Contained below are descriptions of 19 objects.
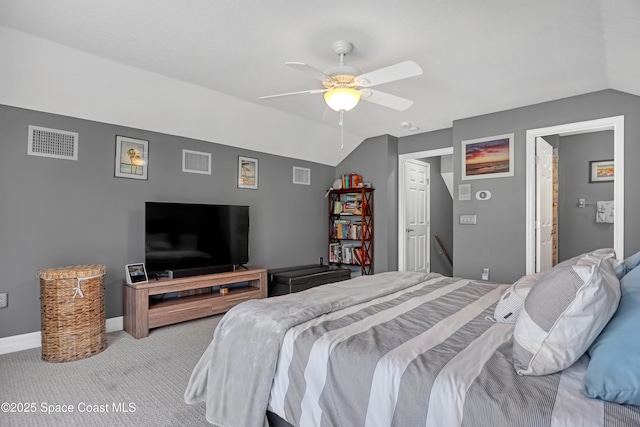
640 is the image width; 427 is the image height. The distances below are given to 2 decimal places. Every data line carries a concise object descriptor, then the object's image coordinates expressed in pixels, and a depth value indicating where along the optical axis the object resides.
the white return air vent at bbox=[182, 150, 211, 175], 4.11
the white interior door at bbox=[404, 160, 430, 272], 5.60
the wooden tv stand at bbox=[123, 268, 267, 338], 3.30
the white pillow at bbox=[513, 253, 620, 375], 1.09
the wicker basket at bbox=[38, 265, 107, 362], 2.74
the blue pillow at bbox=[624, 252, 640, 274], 1.61
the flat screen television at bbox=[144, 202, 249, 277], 3.62
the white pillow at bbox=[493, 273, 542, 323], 1.65
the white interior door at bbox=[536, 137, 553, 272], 3.96
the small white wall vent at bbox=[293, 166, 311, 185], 5.37
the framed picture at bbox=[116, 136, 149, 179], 3.59
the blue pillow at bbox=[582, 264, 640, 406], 0.92
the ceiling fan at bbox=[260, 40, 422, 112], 2.21
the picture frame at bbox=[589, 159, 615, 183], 4.70
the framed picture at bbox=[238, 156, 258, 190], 4.66
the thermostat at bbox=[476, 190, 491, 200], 4.26
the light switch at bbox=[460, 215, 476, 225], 4.38
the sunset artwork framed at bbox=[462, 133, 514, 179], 4.11
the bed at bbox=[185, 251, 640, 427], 1.02
